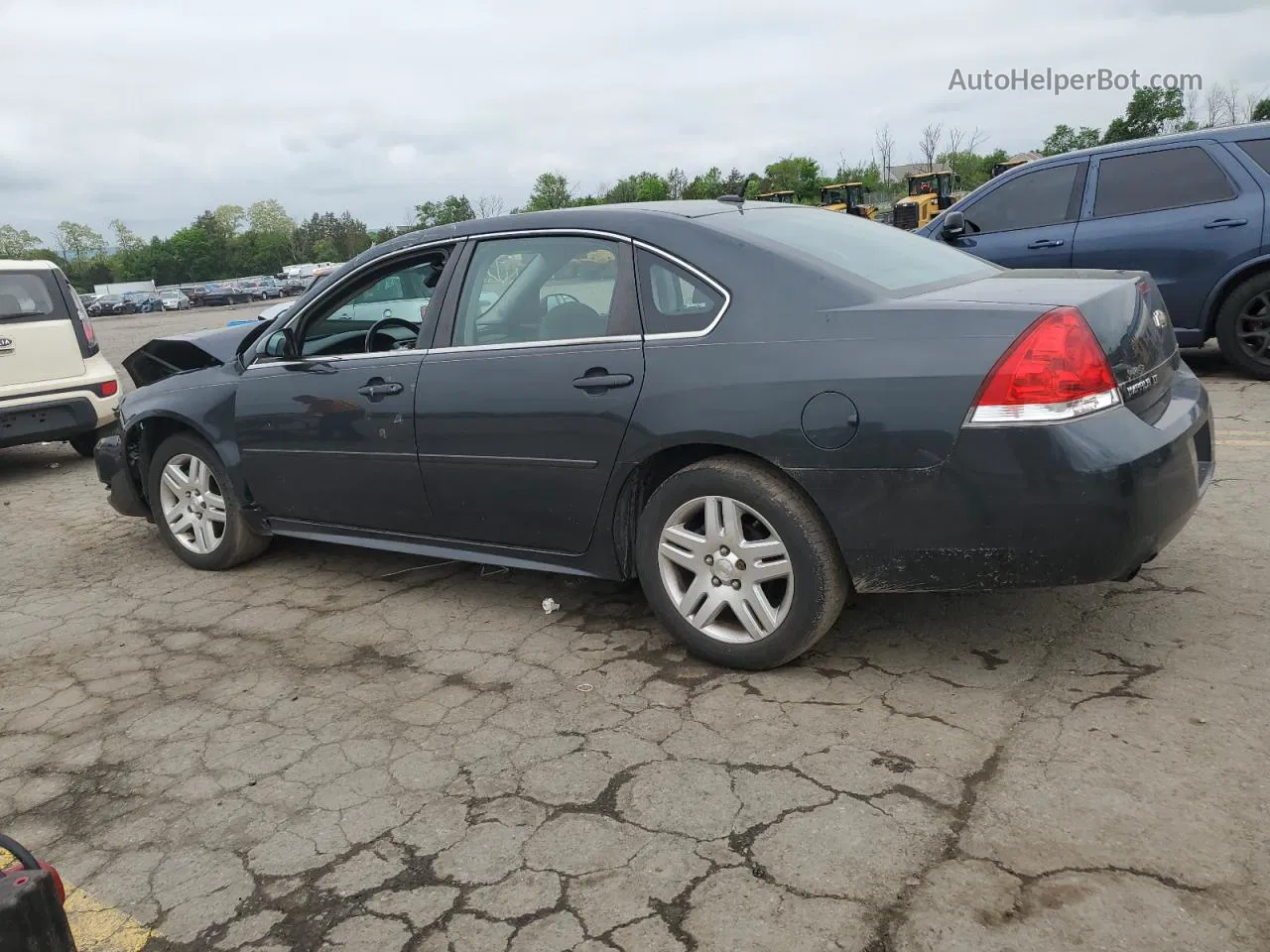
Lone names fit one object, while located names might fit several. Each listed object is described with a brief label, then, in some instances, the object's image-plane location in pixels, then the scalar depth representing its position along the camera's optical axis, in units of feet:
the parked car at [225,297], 208.13
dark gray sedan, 9.40
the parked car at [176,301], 203.92
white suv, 25.82
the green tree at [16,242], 411.25
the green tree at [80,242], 411.95
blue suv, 23.09
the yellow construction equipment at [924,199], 77.97
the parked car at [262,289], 210.38
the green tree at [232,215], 443.73
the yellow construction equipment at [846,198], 86.63
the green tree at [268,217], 449.89
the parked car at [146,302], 195.00
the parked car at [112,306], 191.52
